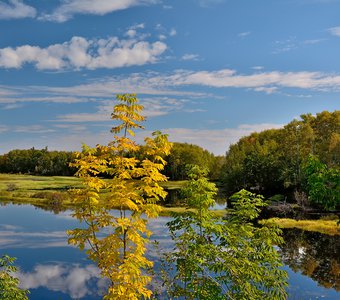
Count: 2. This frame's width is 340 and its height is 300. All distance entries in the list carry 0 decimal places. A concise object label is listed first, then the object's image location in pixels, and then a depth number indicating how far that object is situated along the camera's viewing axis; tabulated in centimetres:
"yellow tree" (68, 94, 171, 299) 1102
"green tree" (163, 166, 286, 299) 1144
